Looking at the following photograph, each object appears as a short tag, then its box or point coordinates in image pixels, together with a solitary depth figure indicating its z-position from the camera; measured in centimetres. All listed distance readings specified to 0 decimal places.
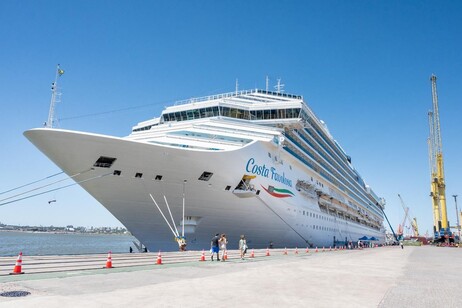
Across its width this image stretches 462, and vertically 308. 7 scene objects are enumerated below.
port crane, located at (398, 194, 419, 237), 16562
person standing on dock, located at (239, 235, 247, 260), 1594
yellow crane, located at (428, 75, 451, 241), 7712
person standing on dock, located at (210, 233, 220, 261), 1505
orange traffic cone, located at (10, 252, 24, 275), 926
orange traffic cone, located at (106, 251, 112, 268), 1122
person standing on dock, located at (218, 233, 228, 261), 1557
